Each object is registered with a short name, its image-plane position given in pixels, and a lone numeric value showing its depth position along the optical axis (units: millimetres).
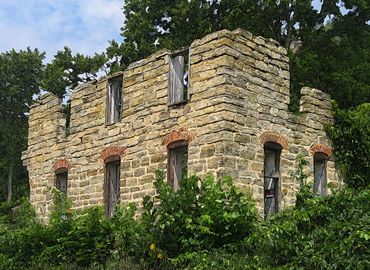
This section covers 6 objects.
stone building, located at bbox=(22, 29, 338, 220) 11938
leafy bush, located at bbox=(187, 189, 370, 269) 8156
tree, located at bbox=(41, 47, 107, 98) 35438
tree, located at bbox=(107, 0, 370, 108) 21578
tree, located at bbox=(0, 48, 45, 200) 45156
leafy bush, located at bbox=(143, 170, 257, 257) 10008
